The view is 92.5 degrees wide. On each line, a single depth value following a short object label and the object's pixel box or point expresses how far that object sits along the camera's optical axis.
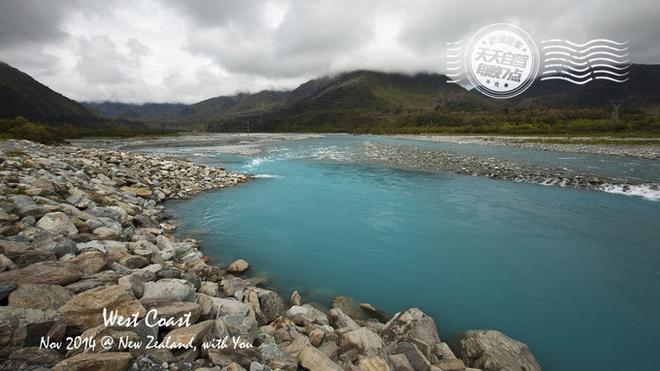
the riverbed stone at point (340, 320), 6.45
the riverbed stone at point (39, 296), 4.50
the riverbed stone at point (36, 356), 3.57
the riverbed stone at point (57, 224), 8.17
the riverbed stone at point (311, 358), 4.53
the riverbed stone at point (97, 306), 4.44
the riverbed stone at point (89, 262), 6.17
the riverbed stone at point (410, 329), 6.13
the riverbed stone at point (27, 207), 8.68
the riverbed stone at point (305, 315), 6.39
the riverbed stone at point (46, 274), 5.12
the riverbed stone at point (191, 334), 4.43
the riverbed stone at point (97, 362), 3.51
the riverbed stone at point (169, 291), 5.62
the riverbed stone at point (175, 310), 4.84
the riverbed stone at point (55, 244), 6.84
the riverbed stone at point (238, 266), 9.54
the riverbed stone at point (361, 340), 5.44
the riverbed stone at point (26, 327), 3.66
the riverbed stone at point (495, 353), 5.61
